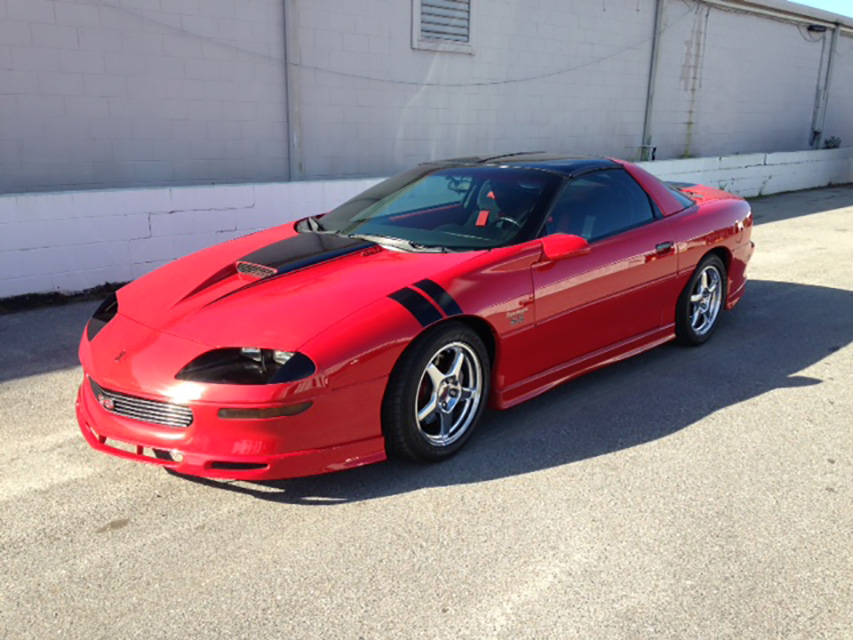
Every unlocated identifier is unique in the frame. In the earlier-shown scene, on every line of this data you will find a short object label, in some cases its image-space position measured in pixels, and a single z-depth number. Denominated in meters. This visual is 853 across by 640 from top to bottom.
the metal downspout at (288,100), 8.43
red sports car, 3.10
